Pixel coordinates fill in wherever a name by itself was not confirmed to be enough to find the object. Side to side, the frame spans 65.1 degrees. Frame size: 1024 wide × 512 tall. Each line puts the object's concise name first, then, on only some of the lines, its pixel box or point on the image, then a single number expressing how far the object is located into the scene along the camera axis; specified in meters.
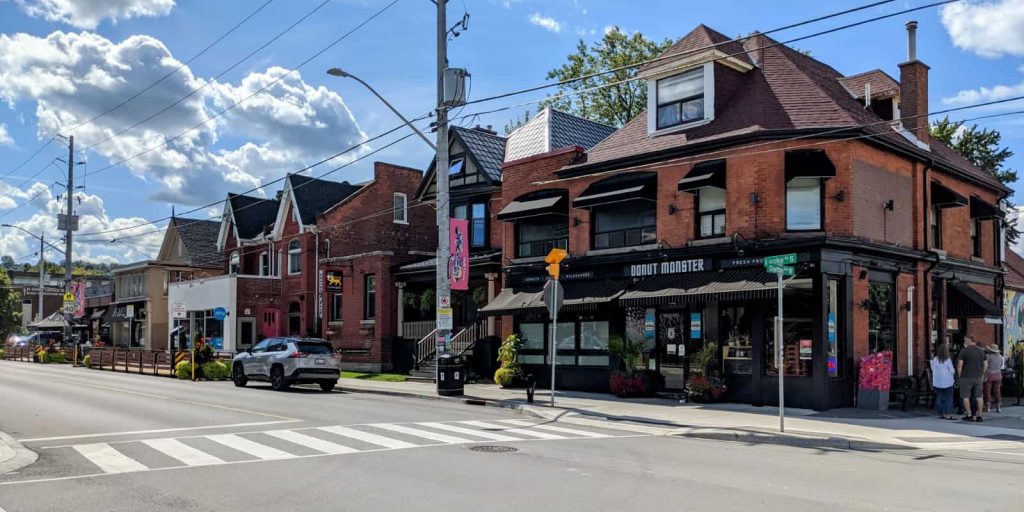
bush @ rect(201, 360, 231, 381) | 30.11
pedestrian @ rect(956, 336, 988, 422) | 17.41
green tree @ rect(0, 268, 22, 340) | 76.46
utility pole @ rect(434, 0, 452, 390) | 22.84
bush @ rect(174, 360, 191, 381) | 30.55
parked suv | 24.30
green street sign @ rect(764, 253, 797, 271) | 14.84
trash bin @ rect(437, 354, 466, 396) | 22.58
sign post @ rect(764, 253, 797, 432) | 14.48
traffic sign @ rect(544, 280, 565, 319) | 19.28
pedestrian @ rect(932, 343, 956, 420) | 17.59
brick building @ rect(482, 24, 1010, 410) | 18.86
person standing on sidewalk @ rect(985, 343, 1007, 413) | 19.27
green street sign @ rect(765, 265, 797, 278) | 14.77
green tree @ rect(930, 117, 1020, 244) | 36.62
